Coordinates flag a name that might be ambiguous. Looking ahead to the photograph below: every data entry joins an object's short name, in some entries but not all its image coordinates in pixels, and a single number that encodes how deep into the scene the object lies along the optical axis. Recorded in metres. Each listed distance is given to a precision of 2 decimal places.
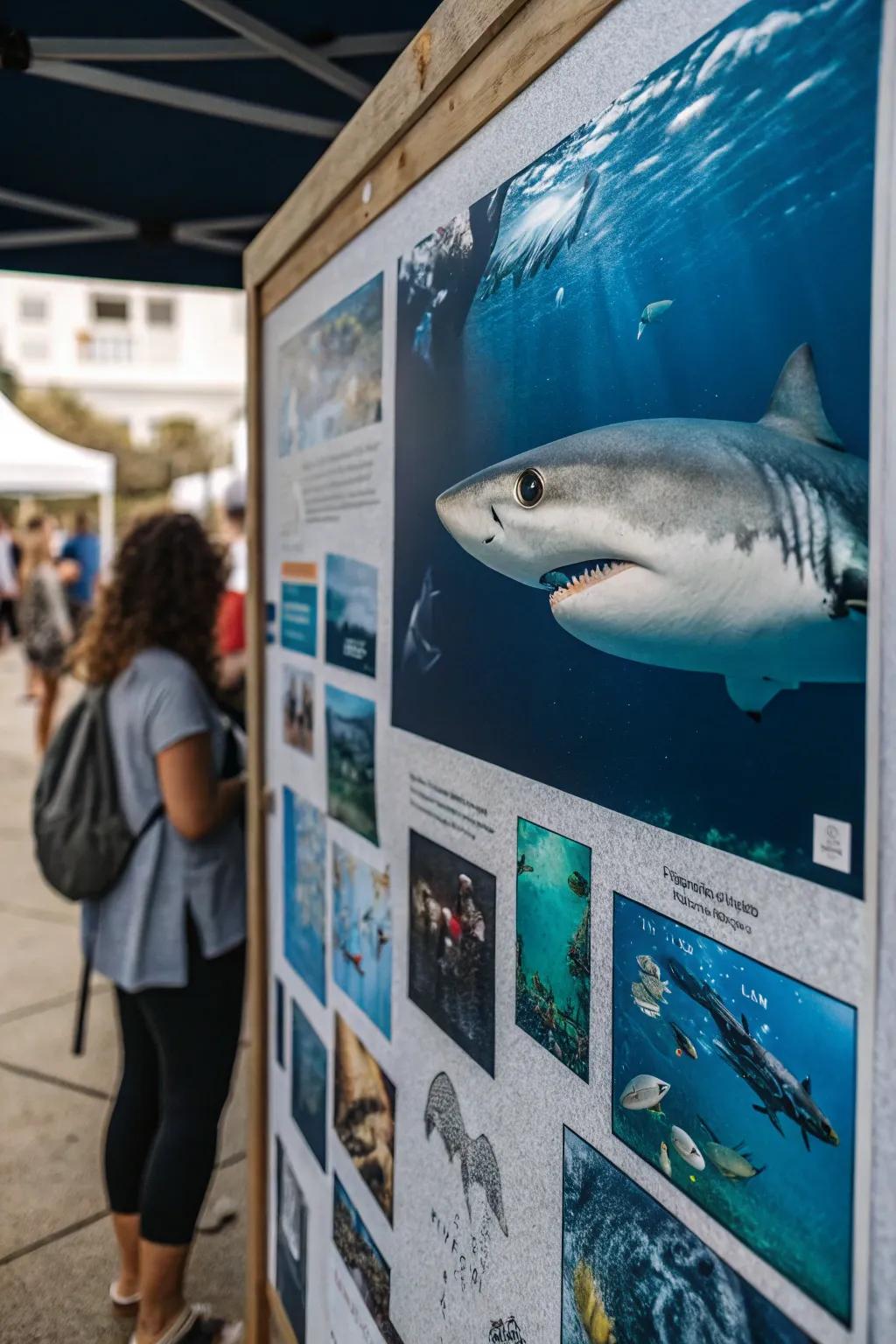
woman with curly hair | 2.46
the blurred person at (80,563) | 12.15
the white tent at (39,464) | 9.20
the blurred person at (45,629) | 8.46
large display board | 0.85
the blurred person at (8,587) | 11.59
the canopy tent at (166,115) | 2.46
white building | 46.03
